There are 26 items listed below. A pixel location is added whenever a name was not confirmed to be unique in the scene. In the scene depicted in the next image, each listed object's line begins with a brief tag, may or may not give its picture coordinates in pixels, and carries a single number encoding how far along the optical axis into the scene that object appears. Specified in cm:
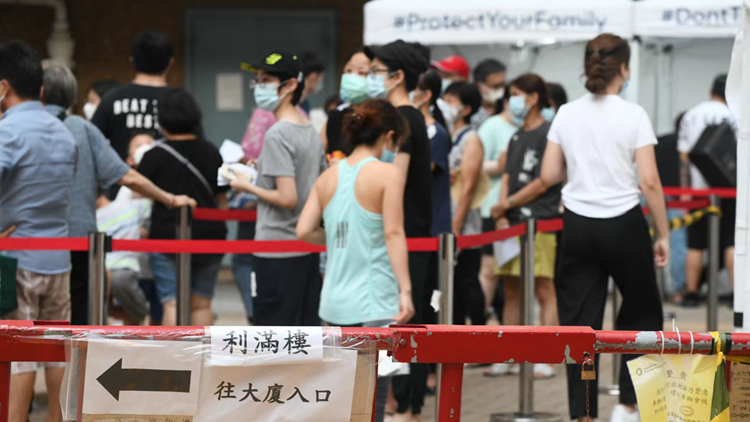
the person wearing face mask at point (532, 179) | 1479
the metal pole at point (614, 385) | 1389
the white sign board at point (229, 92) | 2455
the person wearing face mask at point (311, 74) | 1708
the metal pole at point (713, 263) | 1570
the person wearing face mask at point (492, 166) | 1709
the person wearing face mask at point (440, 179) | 1273
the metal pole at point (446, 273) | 1100
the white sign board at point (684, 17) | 1830
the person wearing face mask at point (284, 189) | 1113
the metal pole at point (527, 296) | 1228
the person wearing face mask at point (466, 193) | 1448
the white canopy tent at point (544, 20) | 1800
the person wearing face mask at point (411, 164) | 1116
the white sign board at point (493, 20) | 1798
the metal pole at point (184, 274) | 1271
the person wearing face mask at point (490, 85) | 2059
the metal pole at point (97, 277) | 1086
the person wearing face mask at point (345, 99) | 1218
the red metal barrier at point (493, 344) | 581
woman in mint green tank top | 962
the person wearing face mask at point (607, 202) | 1046
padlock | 582
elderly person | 1131
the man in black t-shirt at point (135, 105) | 1415
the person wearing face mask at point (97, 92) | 1734
